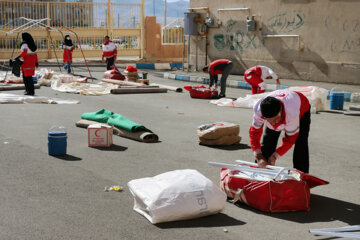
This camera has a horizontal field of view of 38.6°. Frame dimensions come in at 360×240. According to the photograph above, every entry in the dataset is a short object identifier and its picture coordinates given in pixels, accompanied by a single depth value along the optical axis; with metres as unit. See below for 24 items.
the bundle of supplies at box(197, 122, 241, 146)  8.57
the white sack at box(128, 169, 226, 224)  4.89
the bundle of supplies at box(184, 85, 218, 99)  15.02
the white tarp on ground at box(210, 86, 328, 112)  12.88
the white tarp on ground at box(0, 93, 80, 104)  13.46
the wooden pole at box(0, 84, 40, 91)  15.95
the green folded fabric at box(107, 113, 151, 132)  9.03
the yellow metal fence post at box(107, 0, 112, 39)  30.20
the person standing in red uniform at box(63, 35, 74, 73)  22.03
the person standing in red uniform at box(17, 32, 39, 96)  14.09
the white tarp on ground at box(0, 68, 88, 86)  17.88
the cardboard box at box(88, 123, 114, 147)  8.30
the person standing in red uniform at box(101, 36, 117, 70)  21.75
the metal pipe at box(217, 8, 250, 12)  20.77
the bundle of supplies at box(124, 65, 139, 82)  18.53
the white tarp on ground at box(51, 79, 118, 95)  16.09
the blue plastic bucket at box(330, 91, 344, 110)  13.27
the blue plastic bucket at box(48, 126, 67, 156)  7.63
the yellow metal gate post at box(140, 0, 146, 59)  30.47
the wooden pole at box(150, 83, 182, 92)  16.93
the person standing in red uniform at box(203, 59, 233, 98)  14.70
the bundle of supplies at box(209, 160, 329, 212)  5.27
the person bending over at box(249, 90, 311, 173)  5.12
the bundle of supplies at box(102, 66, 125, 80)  18.78
